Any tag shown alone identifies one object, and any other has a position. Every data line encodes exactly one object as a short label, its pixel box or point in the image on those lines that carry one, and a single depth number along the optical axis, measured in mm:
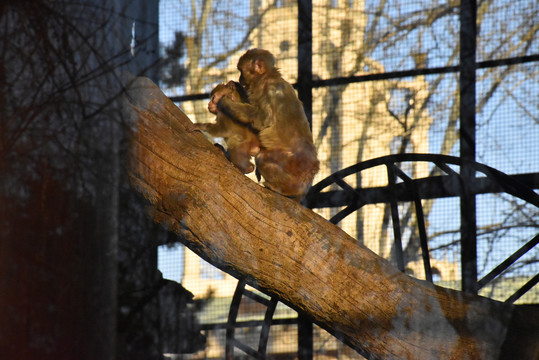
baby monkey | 15256
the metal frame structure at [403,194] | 15578
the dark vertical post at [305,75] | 15713
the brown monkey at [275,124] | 15217
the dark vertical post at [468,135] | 15638
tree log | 14952
